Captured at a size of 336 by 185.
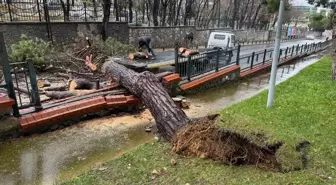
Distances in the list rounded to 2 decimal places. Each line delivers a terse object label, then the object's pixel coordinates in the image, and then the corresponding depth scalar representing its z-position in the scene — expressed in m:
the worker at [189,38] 24.33
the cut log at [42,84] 8.41
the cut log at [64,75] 9.68
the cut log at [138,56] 11.72
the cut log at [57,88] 7.79
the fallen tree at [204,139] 3.78
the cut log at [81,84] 7.82
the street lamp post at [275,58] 5.97
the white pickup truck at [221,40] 17.70
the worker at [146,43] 13.53
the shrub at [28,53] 10.38
